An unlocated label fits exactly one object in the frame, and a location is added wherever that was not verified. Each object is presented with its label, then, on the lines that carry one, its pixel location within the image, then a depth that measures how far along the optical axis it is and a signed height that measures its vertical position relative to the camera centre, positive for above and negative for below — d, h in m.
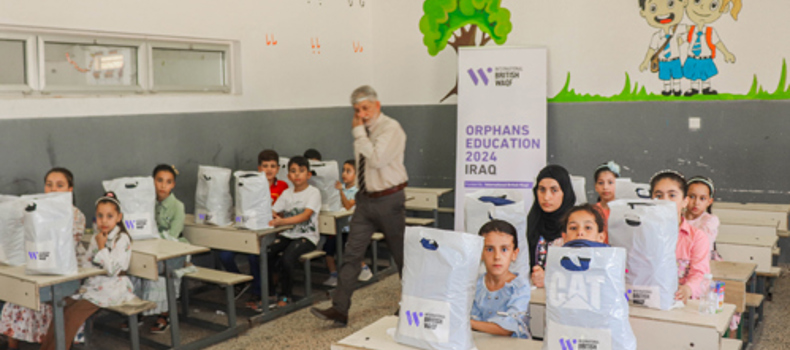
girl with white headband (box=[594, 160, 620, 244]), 4.34 -0.31
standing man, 4.11 -0.31
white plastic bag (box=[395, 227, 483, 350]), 2.19 -0.51
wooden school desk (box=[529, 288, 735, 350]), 2.32 -0.66
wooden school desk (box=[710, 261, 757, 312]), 3.20 -0.69
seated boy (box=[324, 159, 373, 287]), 5.48 -0.54
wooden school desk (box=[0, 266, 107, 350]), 3.30 -0.74
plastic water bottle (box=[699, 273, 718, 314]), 2.51 -0.63
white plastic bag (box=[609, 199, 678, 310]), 2.53 -0.43
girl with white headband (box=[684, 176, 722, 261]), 3.88 -0.40
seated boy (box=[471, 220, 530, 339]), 2.58 -0.58
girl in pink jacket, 2.84 -0.54
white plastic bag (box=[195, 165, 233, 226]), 4.76 -0.43
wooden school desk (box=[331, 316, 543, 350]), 2.28 -0.69
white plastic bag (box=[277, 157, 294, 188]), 5.72 -0.32
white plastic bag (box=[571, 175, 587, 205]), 4.20 -0.34
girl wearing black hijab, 3.42 -0.38
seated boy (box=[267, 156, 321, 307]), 4.92 -0.66
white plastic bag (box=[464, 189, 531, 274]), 2.97 -0.35
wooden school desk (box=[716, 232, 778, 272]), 4.00 -0.69
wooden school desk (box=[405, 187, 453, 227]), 6.08 -0.58
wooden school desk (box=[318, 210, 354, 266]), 5.11 -0.65
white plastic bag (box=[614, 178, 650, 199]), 4.09 -0.34
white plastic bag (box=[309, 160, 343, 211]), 5.41 -0.39
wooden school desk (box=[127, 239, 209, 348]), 3.79 -0.69
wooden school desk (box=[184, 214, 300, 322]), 4.50 -0.70
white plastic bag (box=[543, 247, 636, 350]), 2.02 -0.50
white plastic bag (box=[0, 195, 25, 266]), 3.69 -0.52
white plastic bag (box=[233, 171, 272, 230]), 4.59 -0.45
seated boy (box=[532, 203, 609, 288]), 2.75 -0.37
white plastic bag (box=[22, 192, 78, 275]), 3.32 -0.47
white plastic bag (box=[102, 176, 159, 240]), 4.29 -0.43
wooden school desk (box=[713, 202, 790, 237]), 4.96 -0.59
